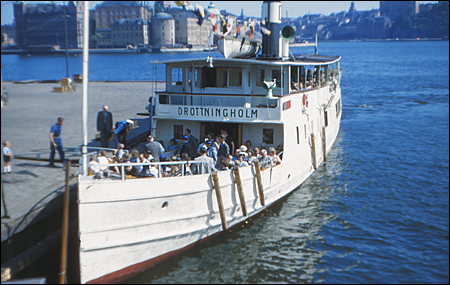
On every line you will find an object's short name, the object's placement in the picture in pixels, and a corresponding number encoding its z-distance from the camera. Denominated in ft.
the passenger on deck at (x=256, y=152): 50.06
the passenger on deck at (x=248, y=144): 52.80
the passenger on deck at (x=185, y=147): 48.08
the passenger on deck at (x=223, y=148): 48.11
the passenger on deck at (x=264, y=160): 48.78
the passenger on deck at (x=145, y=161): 39.04
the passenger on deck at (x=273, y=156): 50.26
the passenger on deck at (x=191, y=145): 48.19
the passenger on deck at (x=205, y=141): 46.52
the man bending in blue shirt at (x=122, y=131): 52.80
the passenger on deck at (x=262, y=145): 53.21
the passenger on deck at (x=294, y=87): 62.06
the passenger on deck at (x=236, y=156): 49.67
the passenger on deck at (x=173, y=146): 50.26
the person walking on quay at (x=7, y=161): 40.69
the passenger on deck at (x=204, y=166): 41.29
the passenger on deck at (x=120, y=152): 43.30
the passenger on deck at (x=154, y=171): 40.39
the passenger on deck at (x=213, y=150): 47.32
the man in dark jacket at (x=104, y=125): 51.37
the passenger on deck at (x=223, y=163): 45.06
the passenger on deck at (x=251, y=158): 46.53
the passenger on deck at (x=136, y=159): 40.01
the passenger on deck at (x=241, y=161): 46.57
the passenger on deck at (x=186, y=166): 41.27
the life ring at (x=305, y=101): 59.72
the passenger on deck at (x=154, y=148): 45.09
